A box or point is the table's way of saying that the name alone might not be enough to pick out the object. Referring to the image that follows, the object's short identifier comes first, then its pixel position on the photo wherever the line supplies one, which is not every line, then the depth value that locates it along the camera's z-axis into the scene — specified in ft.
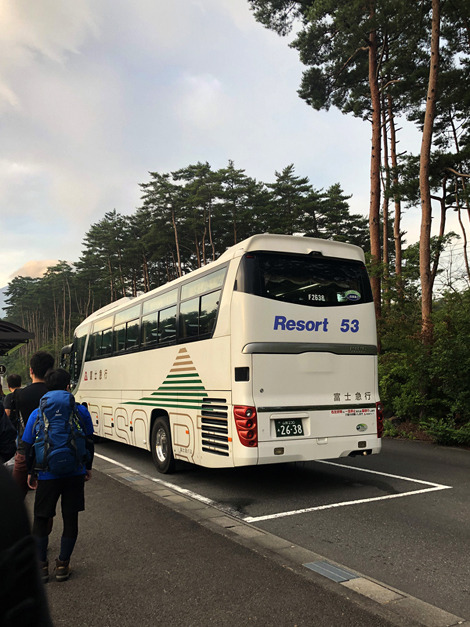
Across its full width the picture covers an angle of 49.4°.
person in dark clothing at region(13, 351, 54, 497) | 16.76
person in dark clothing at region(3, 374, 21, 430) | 24.90
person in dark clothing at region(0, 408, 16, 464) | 14.21
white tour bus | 22.95
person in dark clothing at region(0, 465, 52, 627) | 2.99
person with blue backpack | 14.02
